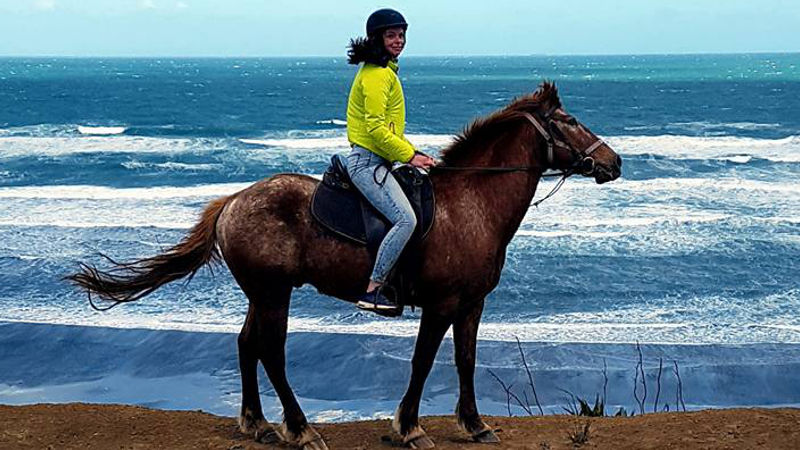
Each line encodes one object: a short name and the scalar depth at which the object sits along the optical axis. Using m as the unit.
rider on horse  6.70
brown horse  7.04
